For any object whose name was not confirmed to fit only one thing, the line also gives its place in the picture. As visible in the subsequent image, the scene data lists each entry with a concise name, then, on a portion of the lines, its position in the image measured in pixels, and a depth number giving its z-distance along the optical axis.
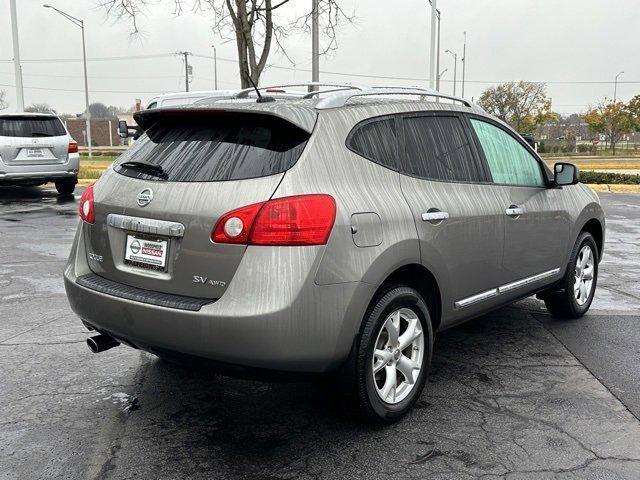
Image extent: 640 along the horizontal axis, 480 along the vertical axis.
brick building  98.00
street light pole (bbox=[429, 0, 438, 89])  27.59
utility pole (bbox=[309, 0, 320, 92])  18.55
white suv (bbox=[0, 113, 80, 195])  13.55
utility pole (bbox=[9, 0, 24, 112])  24.09
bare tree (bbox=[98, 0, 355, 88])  16.94
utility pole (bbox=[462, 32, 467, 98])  62.07
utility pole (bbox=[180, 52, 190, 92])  68.50
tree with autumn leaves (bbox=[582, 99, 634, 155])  50.38
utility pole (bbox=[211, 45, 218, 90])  80.87
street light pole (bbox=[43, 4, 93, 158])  49.27
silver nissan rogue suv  2.92
